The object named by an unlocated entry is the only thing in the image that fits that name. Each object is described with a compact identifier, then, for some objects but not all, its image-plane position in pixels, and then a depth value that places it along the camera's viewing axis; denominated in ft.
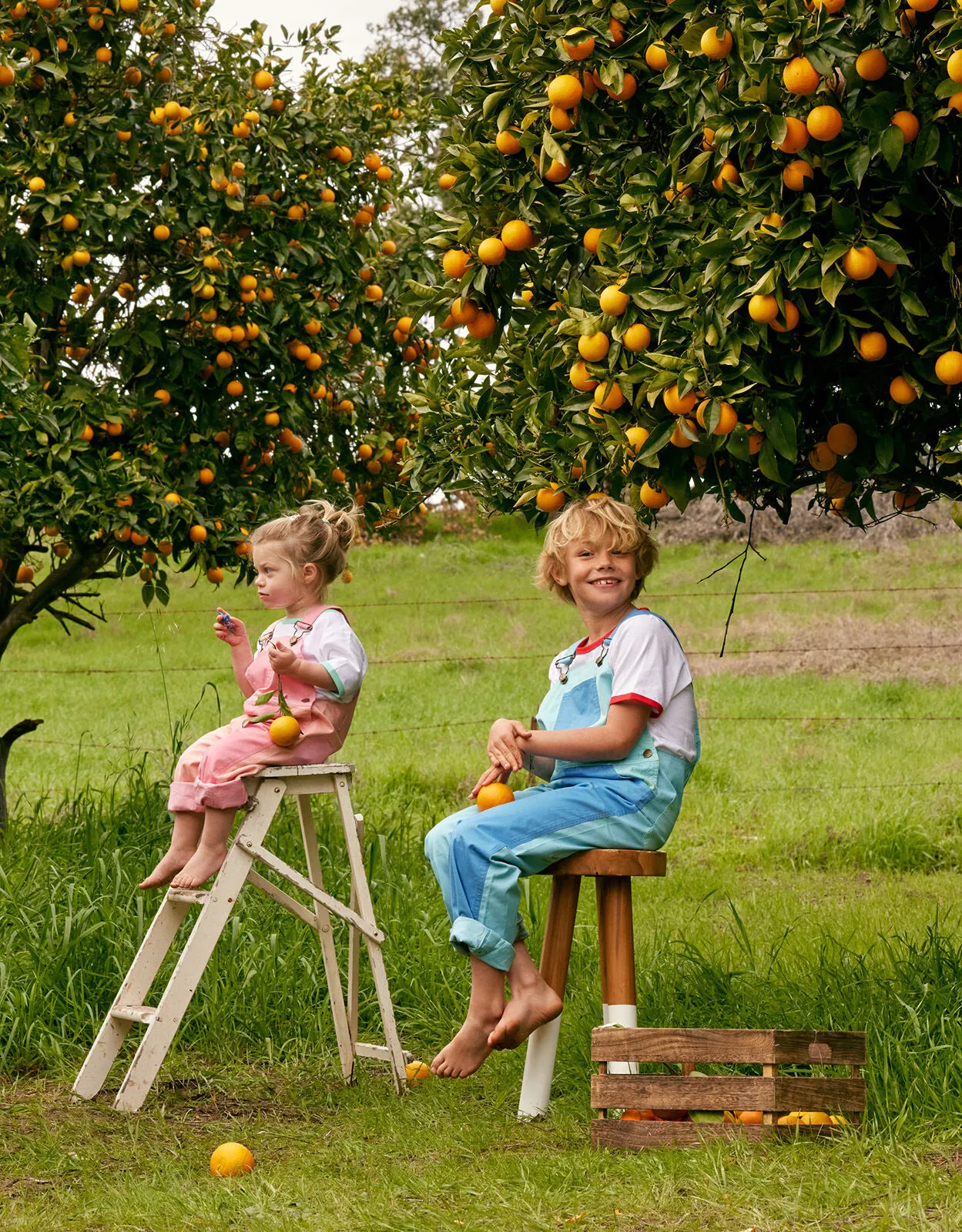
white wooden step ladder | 21.94
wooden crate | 18.74
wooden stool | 19.83
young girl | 22.00
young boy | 19.45
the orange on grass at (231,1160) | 19.15
